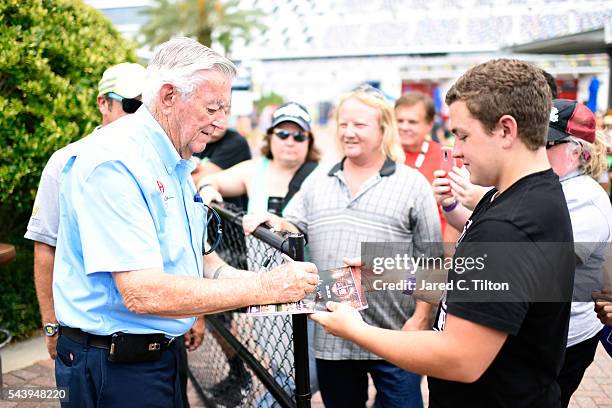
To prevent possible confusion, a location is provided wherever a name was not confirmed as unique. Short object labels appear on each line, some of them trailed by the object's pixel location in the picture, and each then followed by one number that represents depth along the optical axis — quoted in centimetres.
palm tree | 2852
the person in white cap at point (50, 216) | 261
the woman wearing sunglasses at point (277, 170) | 374
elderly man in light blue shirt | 169
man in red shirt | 460
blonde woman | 274
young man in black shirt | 139
